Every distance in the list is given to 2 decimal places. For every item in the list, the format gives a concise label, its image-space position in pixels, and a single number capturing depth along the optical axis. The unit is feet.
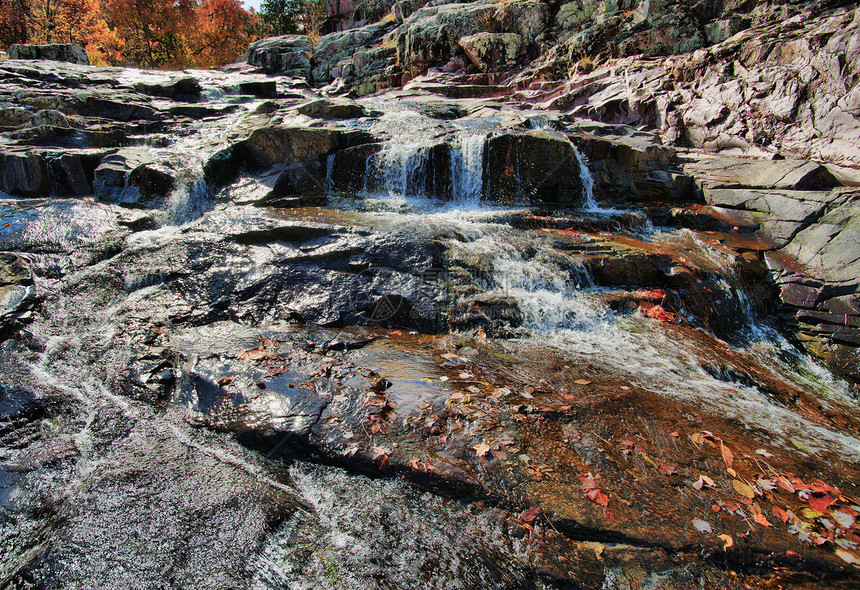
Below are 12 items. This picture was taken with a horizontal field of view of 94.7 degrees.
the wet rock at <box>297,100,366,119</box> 37.32
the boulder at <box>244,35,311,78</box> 79.30
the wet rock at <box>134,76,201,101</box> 46.80
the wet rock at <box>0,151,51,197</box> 25.49
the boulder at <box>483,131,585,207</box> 28.94
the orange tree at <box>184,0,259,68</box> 101.14
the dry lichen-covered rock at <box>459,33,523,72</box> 54.75
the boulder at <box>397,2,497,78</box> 57.82
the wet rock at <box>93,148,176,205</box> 25.54
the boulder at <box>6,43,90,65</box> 53.21
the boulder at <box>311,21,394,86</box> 77.46
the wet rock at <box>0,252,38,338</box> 13.84
